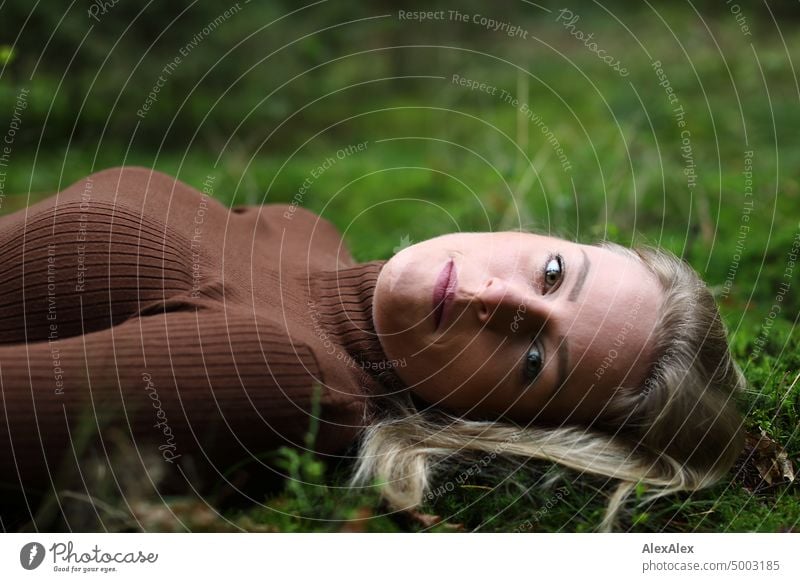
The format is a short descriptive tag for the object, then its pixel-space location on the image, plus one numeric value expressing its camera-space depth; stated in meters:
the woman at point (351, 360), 1.14
